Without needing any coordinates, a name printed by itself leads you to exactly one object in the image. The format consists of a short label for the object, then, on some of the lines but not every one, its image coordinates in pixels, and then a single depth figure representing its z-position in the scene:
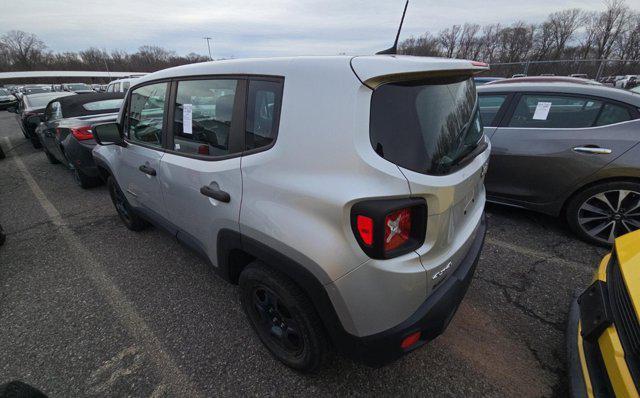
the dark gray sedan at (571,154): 2.79
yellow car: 1.19
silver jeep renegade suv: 1.27
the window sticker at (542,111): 3.18
